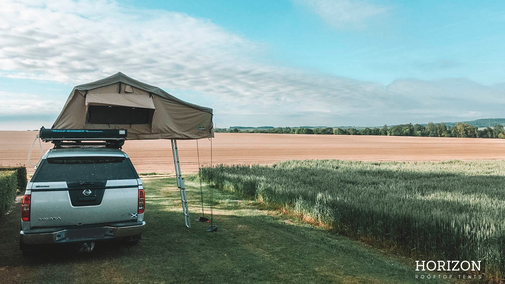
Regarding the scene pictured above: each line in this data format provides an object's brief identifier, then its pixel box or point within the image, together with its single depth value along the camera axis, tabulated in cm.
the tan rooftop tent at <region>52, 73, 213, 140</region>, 846
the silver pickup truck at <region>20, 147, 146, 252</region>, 582
